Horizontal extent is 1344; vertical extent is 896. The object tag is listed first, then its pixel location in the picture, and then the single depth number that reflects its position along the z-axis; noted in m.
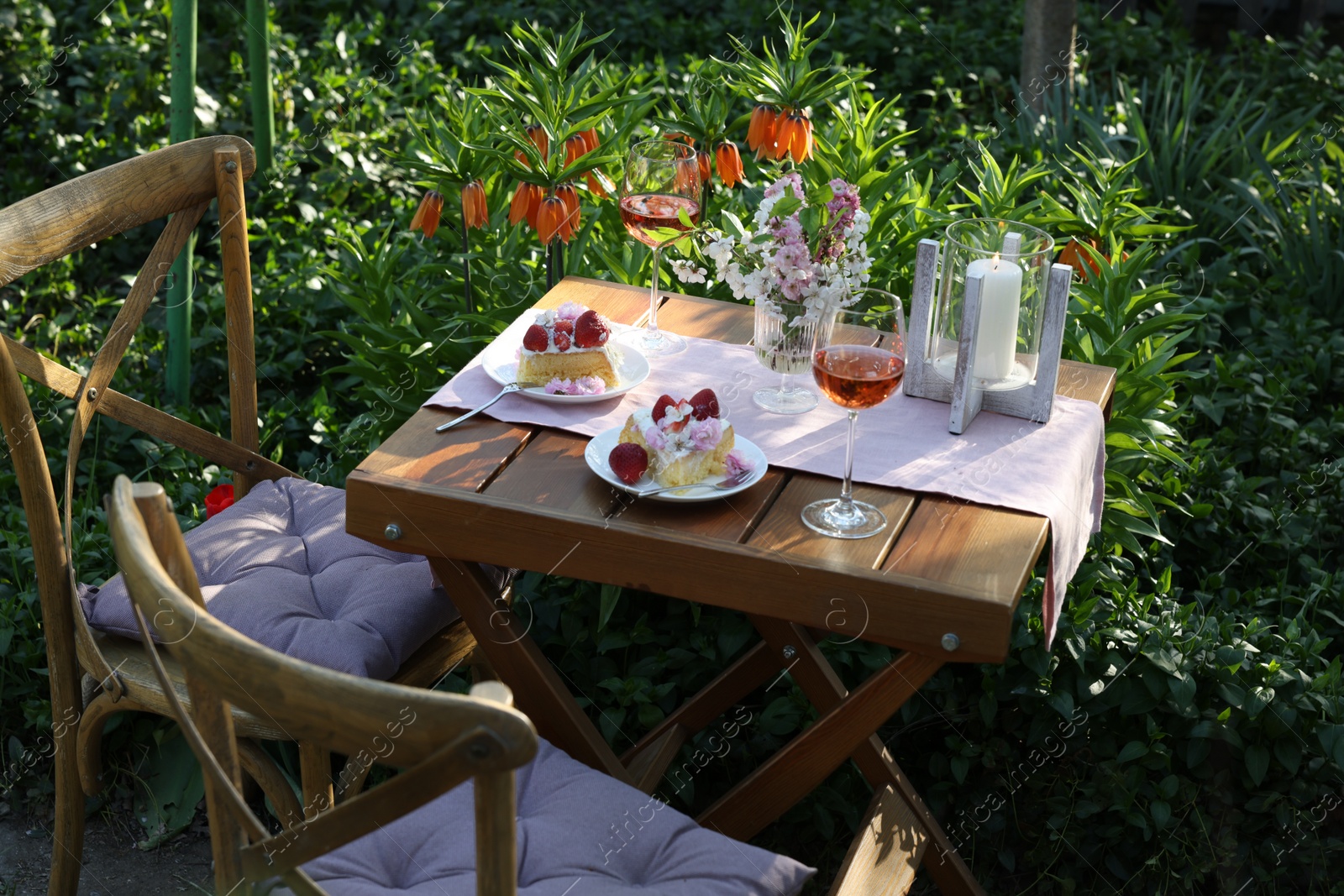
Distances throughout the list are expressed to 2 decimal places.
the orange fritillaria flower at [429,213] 2.55
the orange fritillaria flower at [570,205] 2.41
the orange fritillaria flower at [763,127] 2.56
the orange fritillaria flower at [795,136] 2.53
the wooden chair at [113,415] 1.81
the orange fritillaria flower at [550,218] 2.38
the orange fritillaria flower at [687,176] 2.06
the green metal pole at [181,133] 3.24
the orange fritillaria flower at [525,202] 2.44
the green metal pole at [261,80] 3.88
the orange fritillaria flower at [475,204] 2.57
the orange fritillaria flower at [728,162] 2.59
